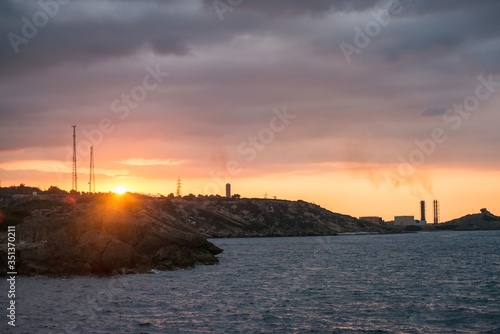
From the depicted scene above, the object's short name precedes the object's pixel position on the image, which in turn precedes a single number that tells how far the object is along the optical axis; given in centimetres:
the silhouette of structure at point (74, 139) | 15264
